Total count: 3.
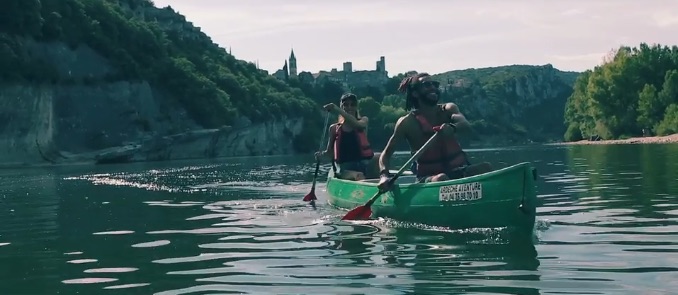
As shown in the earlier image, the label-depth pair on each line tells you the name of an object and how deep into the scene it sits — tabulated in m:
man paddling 13.86
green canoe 12.11
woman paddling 19.05
